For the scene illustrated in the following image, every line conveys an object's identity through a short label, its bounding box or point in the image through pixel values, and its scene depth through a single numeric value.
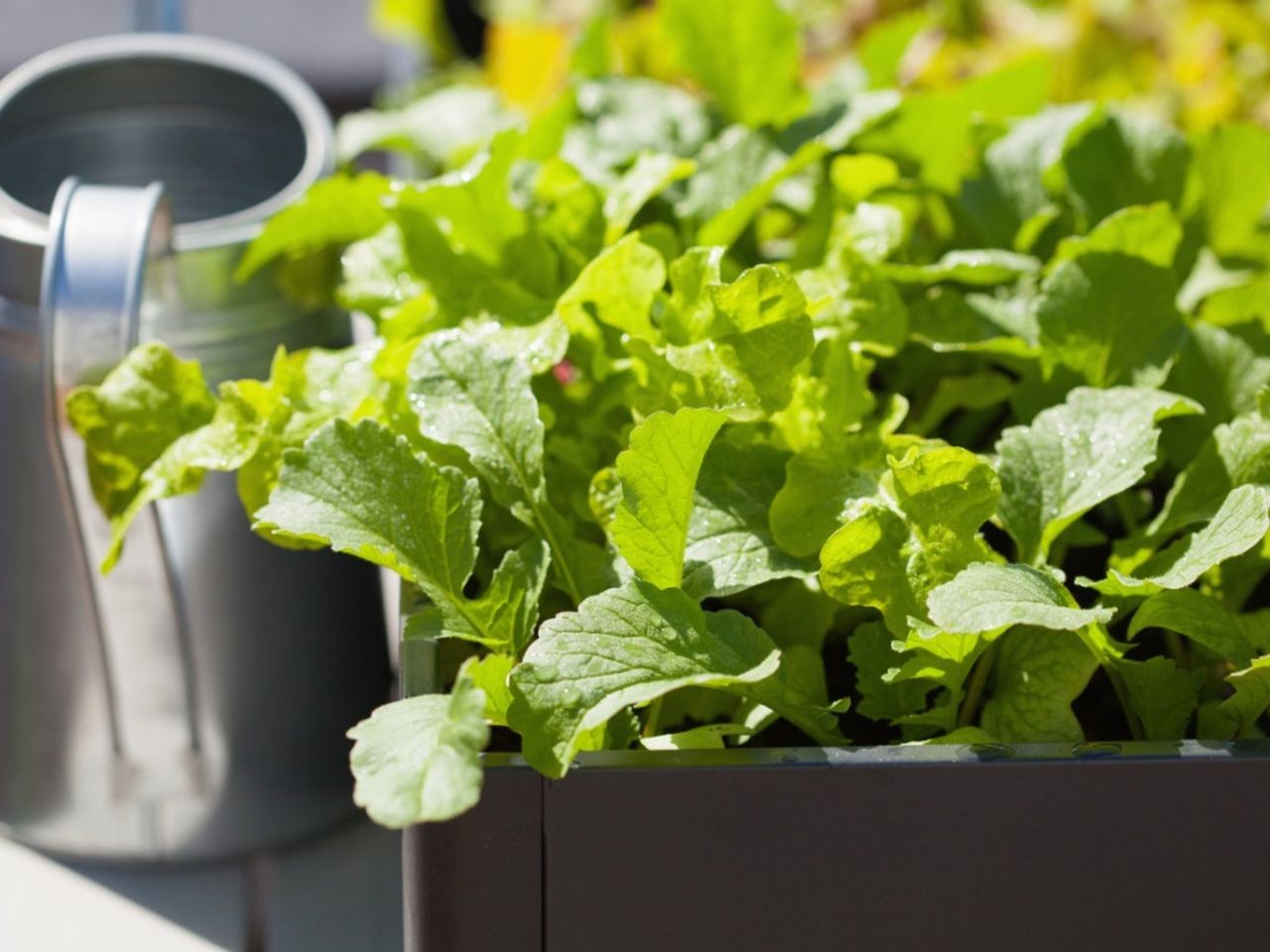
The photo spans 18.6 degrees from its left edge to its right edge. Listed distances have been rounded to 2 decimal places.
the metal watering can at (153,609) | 1.22
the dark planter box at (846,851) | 1.08
